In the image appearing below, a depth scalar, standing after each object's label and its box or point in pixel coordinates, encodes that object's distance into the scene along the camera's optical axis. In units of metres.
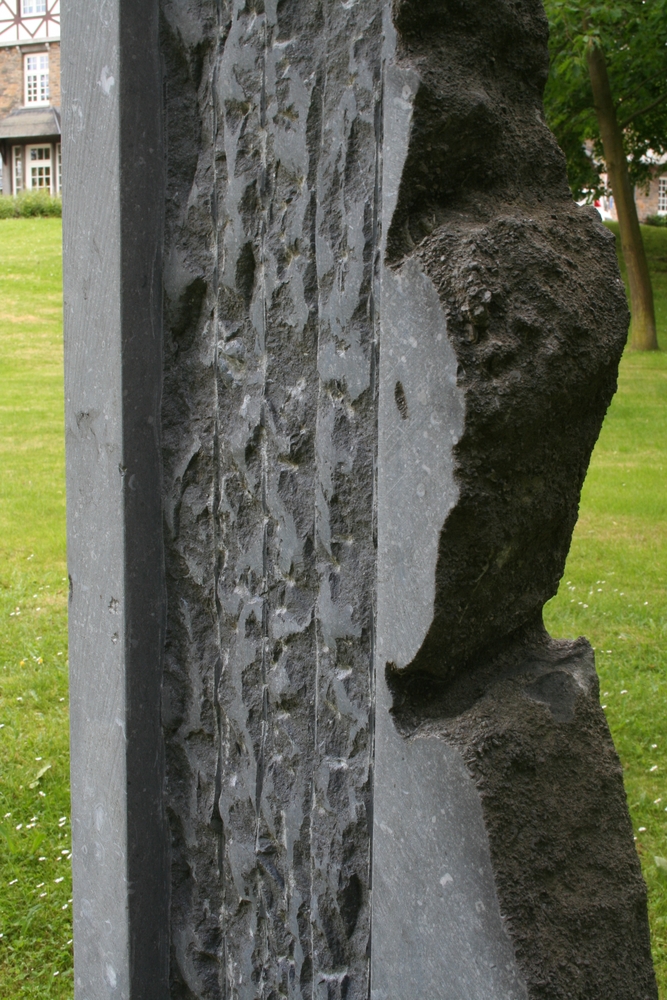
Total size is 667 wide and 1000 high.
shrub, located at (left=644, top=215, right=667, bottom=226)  32.50
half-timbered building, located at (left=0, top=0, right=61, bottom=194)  35.88
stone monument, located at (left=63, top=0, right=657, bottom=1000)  1.43
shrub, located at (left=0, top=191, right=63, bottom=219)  28.30
